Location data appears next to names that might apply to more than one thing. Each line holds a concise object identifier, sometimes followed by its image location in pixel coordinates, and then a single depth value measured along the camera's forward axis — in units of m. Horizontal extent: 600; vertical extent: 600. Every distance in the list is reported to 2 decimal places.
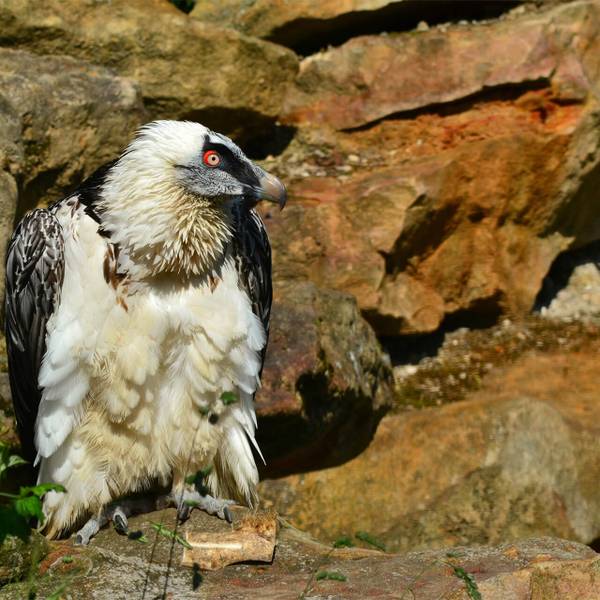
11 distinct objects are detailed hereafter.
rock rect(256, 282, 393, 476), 14.22
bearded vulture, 10.71
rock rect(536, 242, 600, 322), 20.12
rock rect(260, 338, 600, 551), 16.03
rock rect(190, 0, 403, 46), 19.48
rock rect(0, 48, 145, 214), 14.78
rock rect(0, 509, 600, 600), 9.20
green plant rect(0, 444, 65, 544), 7.11
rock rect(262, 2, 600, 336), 18.09
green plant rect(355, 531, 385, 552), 9.44
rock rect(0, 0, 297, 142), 16.89
